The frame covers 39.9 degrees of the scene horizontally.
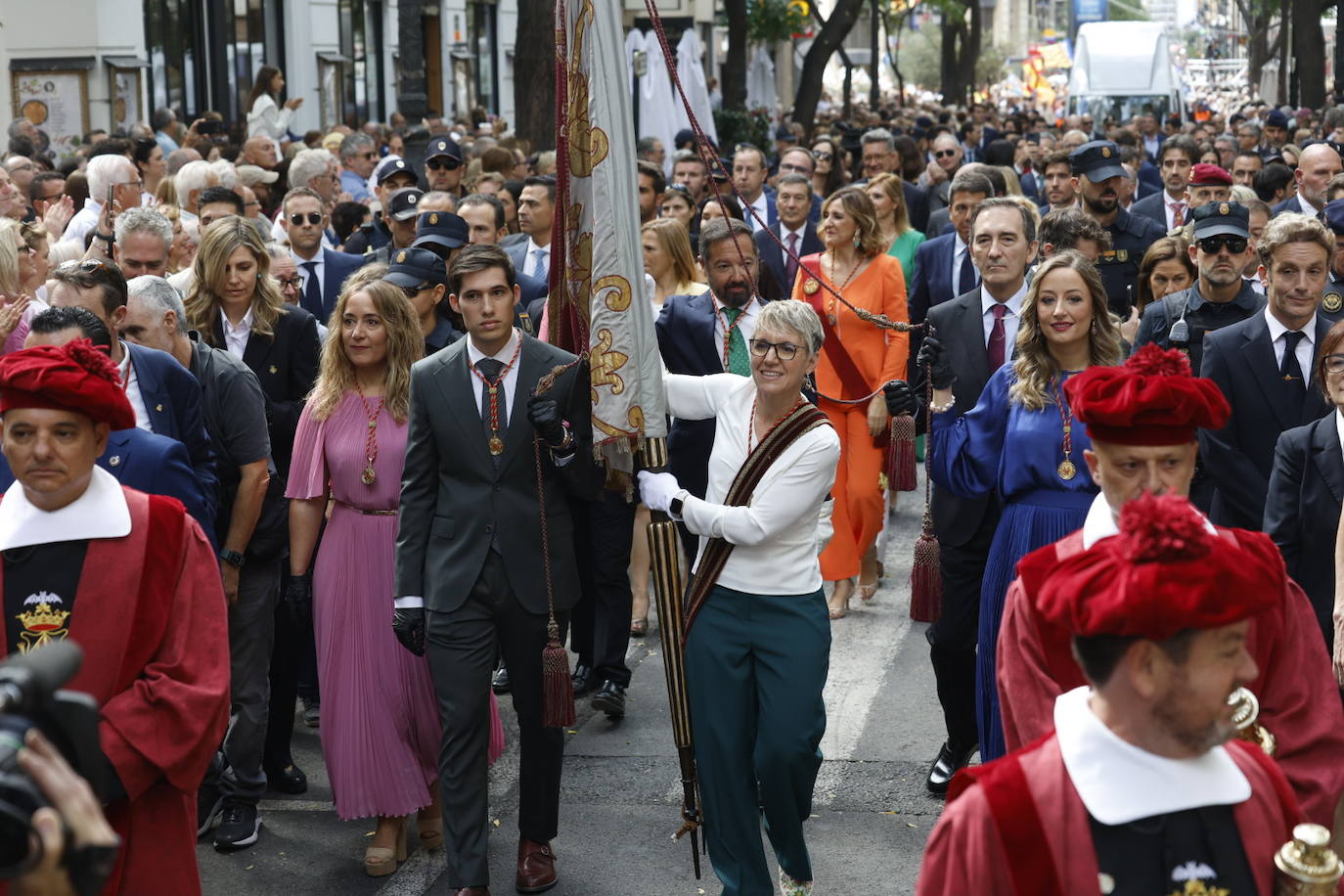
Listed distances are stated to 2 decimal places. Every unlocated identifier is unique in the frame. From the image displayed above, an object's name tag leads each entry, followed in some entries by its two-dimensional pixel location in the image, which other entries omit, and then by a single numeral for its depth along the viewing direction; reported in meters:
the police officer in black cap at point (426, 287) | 7.57
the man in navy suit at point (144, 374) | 6.04
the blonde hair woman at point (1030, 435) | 5.74
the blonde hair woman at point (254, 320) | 7.44
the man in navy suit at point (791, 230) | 10.91
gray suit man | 5.93
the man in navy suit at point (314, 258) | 9.41
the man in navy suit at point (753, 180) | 13.77
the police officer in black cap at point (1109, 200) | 10.69
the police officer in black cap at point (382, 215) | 10.99
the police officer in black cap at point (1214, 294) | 7.64
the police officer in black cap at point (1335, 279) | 7.38
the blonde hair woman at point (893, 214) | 11.41
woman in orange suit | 9.06
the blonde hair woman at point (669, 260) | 8.84
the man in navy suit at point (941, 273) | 9.85
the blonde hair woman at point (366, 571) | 6.38
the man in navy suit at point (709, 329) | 8.34
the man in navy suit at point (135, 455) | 5.50
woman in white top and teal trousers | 5.61
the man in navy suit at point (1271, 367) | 6.69
